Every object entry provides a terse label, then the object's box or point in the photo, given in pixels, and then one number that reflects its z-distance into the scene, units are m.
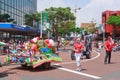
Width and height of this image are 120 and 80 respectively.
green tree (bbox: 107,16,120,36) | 41.33
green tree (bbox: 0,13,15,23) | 23.43
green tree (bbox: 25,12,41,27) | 27.20
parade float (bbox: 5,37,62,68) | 8.01
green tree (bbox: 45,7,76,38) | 22.62
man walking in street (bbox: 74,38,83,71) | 7.95
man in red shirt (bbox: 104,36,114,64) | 9.65
